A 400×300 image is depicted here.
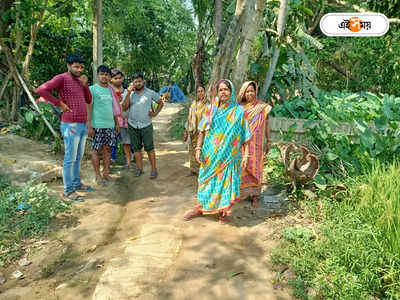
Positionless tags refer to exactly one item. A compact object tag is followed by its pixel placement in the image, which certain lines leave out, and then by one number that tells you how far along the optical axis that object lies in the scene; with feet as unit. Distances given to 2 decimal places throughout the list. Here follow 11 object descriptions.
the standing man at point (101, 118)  14.43
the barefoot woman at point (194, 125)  15.81
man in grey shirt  15.62
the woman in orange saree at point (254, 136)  12.51
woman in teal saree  11.35
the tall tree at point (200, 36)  23.82
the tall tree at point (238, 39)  13.58
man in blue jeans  12.55
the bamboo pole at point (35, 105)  18.07
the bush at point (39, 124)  18.99
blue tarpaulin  53.26
